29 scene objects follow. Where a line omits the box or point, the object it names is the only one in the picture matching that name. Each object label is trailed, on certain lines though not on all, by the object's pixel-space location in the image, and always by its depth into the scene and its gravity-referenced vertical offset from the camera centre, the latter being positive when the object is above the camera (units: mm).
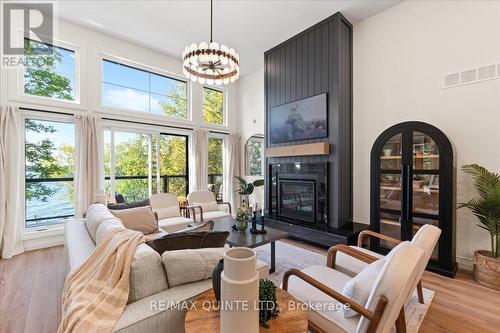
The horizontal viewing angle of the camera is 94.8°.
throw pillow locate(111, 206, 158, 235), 2957 -692
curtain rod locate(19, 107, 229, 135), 3842 +957
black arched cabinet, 2902 -283
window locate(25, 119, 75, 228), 3943 -78
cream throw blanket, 1188 -745
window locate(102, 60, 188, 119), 4727 +1702
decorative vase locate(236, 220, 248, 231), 3213 -823
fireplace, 4180 -533
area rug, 2088 -1375
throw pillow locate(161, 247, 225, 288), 1482 -651
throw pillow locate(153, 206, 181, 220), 4078 -827
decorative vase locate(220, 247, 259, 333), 984 -560
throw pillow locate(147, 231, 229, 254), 1674 -554
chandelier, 2936 +1408
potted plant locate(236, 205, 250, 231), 3199 -710
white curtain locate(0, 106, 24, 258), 3531 -224
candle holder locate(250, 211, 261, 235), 3122 -847
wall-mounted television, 4176 +915
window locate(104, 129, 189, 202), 4719 +70
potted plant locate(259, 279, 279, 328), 1167 -720
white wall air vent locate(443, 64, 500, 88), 2932 +1209
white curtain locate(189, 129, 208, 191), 5766 +133
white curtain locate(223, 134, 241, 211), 6500 -50
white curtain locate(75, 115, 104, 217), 4176 +66
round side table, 1124 -794
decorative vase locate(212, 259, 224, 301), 1254 -621
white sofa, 1233 -791
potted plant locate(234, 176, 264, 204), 4211 -400
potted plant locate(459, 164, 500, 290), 2596 -612
